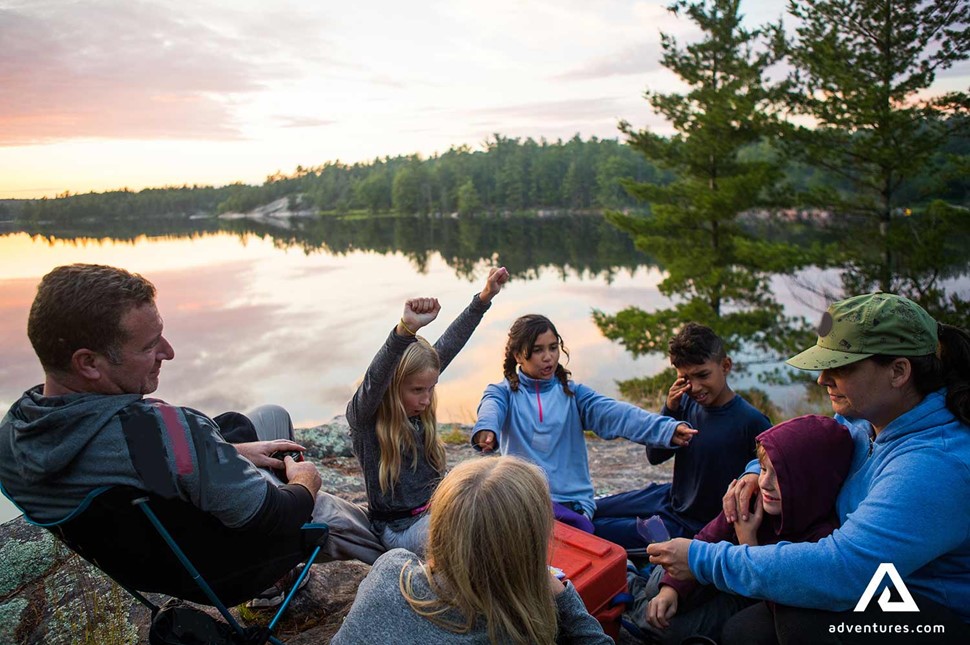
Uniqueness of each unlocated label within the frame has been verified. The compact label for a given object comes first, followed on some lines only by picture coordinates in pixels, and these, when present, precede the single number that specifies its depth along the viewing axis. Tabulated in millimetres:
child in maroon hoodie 2264
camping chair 1926
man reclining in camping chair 1910
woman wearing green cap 1894
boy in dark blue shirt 3234
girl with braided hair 3609
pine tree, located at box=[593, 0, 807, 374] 14812
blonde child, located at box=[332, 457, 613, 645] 1718
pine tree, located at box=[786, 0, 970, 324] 11969
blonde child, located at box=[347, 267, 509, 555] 2939
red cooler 2602
